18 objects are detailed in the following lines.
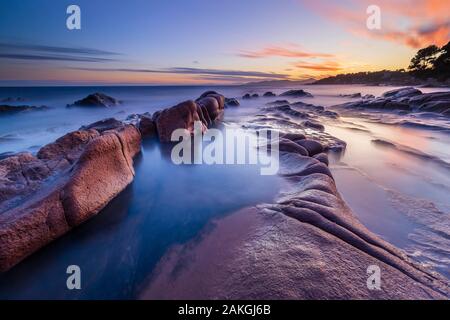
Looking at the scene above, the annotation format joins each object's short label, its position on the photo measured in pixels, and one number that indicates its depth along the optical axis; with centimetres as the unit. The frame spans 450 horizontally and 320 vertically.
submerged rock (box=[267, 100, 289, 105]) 2297
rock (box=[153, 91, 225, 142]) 854
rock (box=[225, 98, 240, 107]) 2359
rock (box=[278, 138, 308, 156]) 602
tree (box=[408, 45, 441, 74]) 3943
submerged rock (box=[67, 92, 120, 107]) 2239
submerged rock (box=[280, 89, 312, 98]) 3888
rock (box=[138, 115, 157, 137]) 887
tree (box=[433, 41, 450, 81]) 3725
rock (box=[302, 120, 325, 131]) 1067
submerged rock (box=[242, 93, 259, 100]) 3450
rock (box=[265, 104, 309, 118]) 1466
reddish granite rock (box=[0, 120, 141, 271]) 275
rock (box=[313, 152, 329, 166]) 557
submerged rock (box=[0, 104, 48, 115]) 1814
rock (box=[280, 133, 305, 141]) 716
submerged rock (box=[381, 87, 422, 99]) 2094
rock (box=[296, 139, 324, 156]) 625
